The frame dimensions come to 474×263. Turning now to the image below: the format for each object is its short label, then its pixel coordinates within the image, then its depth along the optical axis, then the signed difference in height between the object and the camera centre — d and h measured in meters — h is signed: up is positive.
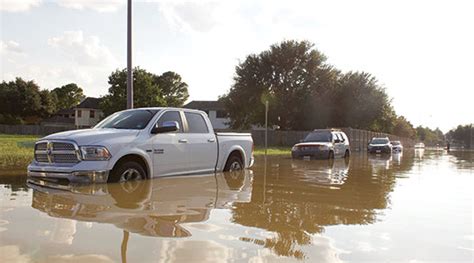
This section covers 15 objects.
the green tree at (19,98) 75.81 +6.25
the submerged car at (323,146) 21.98 -0.28
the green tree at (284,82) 48.78 +6.24
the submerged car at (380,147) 33.69 -0.43
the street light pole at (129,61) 15.53 +2.61
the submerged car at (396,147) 42.29 -0.53
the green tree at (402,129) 97.06 +2.81
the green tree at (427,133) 148.00 +3.01
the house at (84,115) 79.75 +3.70
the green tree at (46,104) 80.38 +5.60
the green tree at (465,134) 106.43 +2.10
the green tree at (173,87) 90.25 +10.29
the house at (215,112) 76.56 +4.49
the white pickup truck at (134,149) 8.30 -0.24
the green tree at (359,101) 48.88 +4.24
